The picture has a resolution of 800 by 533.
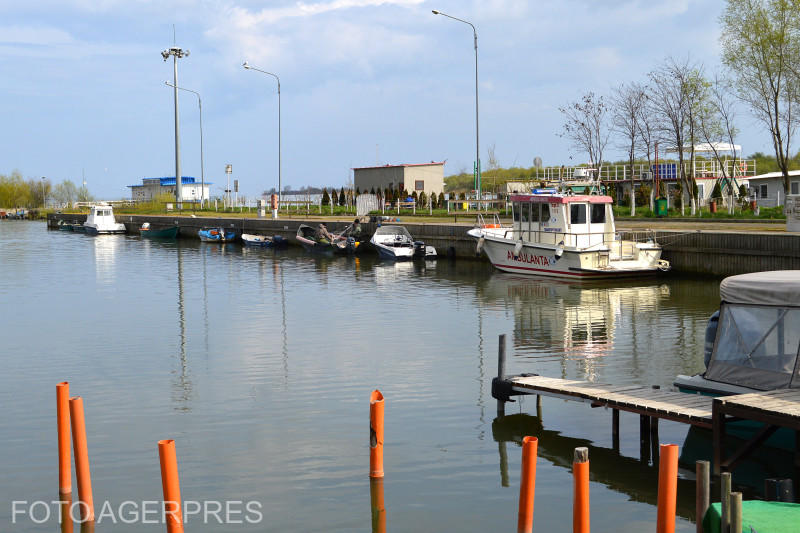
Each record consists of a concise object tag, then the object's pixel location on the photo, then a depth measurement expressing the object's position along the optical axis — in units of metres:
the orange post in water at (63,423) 10.12
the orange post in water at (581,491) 7.74
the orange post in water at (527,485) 8.29
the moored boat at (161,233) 74.19
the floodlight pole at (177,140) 83.61
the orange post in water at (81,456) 9.45
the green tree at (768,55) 43.34
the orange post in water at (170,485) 7.91
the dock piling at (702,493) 7.95
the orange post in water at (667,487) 7.88
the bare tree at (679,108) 55.19
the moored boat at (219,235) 65.25
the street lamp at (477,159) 46.44
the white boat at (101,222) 82.62
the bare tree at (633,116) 61.66
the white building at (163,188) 131.50
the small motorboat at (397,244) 46.41
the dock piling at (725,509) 7.39
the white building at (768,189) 56.78
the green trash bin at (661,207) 48.03
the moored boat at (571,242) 34.28
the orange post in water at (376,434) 10.16
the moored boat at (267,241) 59.69
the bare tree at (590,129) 67.25
